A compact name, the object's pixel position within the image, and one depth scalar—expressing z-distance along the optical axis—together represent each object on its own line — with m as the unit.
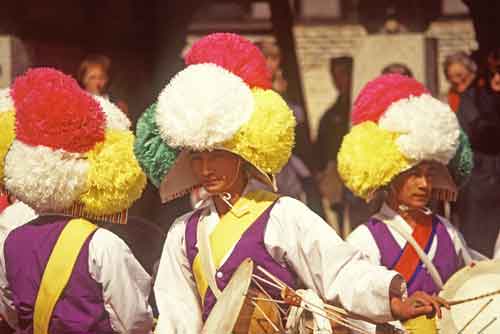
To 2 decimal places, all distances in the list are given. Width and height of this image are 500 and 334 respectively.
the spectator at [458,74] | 21.73
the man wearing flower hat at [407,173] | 14.47
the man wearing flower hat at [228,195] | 12.34
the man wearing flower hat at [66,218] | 12.49
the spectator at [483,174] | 20.67
